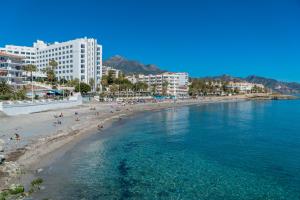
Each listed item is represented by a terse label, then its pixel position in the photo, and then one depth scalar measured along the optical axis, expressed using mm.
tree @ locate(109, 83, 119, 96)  92216
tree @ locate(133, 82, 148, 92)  106690
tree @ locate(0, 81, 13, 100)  43058
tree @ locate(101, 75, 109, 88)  93719
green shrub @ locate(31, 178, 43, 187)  13845
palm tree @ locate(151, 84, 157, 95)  118527
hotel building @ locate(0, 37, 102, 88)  96296
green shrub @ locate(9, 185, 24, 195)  12477
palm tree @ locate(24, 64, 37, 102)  61944
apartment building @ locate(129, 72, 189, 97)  128303
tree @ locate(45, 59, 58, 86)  79760
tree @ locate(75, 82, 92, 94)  78901
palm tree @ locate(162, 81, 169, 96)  127478
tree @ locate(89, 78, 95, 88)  92946
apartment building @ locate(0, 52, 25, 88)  62494
